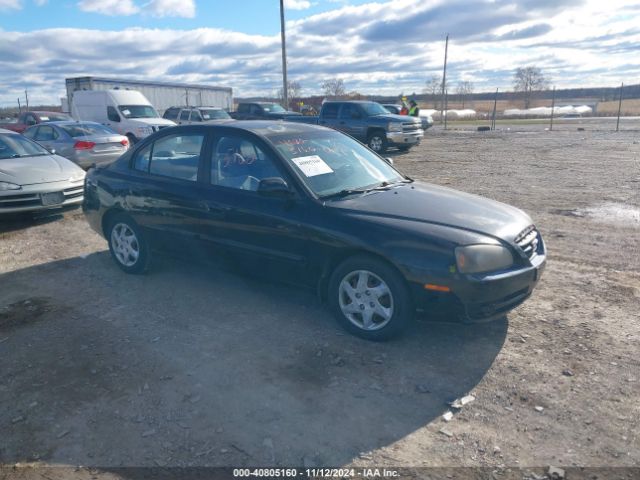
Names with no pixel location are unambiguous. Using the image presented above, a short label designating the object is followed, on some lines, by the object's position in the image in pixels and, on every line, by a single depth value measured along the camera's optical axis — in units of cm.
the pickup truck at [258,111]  2338
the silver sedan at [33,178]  793
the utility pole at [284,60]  2816
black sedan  390
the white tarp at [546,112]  4856
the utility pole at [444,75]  4281
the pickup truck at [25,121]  1930
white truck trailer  2347
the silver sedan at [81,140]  1216
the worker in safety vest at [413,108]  2698
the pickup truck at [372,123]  1780
